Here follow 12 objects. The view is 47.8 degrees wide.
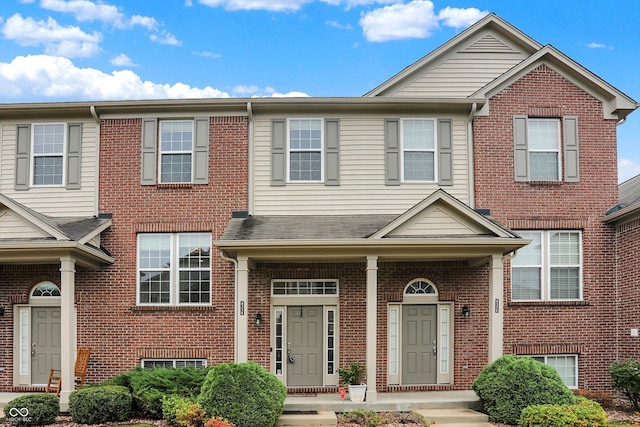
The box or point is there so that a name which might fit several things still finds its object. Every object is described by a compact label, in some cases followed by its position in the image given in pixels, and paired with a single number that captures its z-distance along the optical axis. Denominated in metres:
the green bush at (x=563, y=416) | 12.27
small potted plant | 14.44
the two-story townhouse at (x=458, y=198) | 16.22
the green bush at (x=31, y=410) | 13.22
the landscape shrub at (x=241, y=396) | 12.59
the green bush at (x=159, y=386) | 13.66
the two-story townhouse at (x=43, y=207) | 16.31
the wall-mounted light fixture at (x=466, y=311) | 16.19
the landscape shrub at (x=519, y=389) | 13.20
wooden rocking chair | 15.54
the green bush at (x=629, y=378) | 14.57
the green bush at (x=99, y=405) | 13.41
